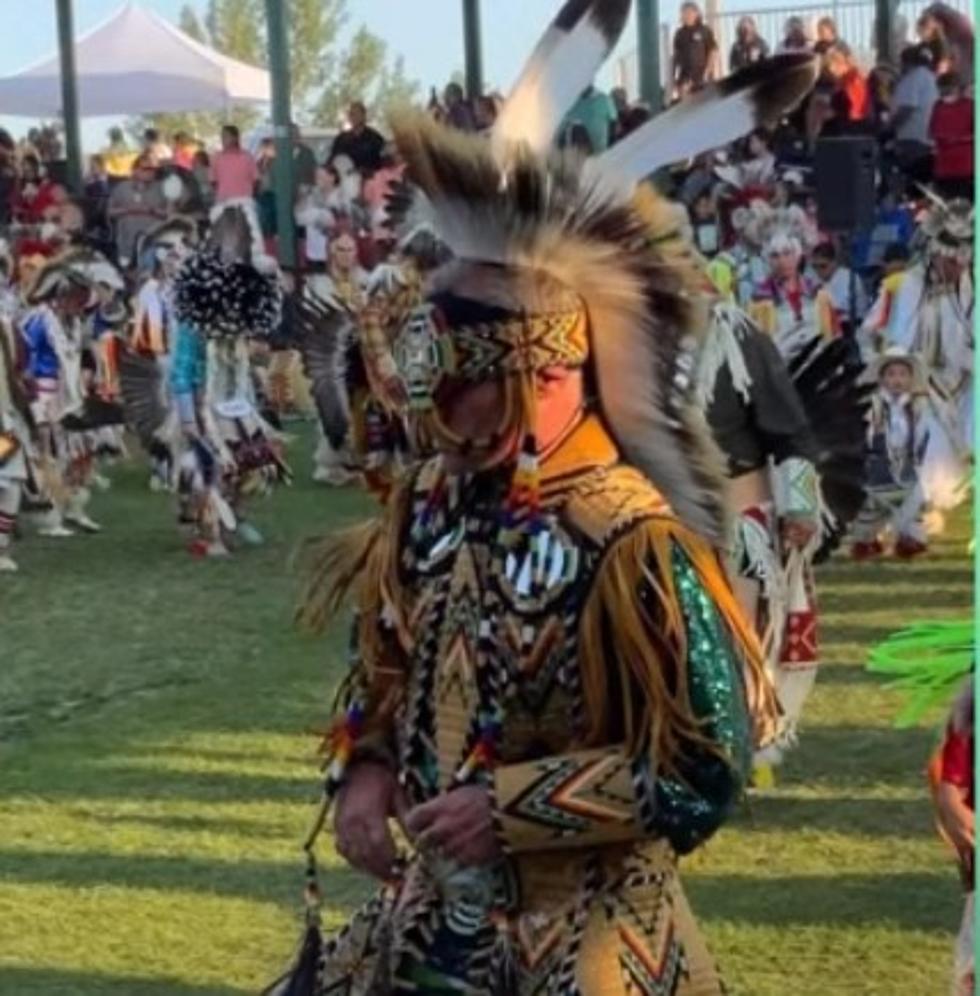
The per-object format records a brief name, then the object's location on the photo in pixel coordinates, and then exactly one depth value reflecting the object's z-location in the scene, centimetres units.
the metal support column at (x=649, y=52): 2317
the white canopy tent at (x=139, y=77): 3372
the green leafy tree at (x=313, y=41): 5203
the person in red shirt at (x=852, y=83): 2172
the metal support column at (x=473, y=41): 2808
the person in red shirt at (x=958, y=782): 382
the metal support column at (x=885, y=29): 2409
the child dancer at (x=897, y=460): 1278
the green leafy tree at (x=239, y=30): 5519
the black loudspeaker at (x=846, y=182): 1878
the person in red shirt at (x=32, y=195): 2550
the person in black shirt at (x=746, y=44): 2217
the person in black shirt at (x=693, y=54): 2231
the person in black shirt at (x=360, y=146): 2411
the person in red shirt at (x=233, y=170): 2489
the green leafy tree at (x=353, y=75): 5103
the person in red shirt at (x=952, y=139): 1574
